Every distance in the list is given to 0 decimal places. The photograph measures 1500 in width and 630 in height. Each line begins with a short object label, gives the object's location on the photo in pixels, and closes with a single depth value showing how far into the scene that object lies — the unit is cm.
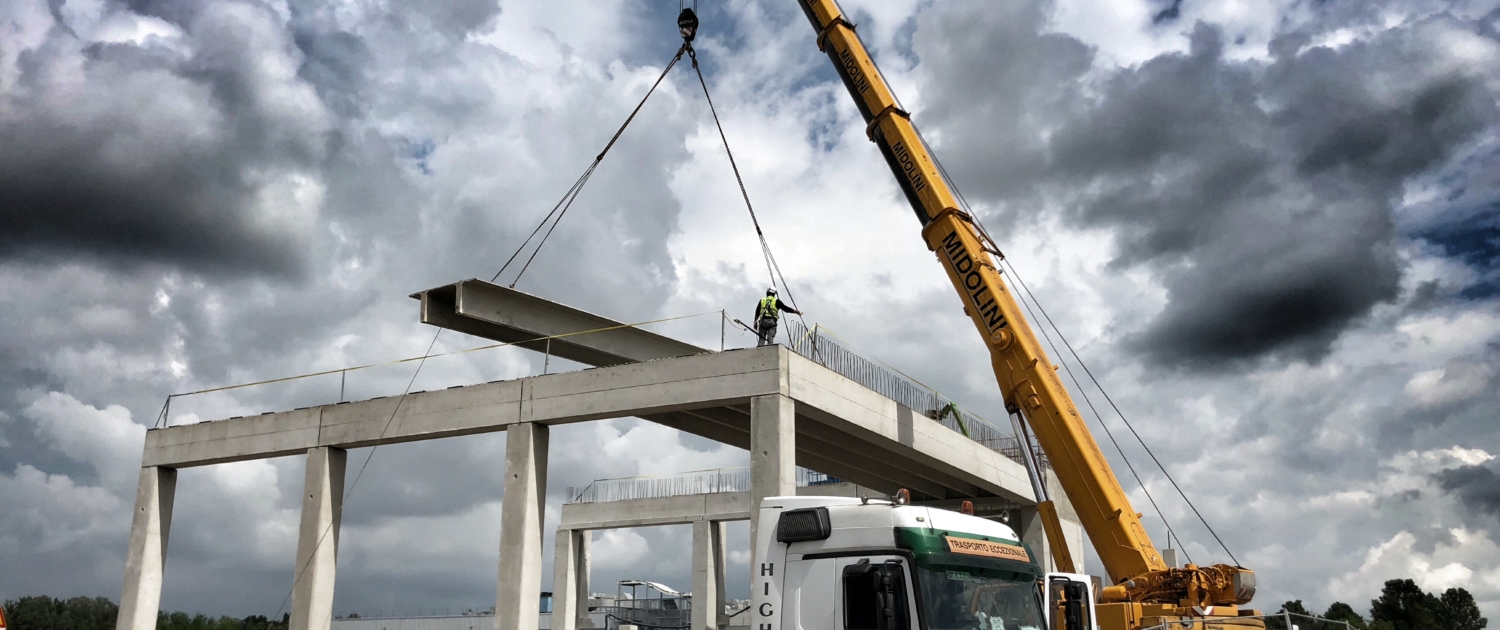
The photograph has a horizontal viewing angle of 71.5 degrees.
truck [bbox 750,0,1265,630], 917
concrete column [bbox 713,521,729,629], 4062
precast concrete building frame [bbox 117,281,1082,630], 2100
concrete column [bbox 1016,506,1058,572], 3288
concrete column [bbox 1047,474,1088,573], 3188
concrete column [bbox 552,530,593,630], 4131
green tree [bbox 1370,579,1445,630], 7894
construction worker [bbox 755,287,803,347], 2166
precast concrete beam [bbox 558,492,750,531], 3900
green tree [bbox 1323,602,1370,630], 7982
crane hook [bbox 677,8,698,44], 2428
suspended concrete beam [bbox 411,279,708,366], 2231
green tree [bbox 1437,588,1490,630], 7881
